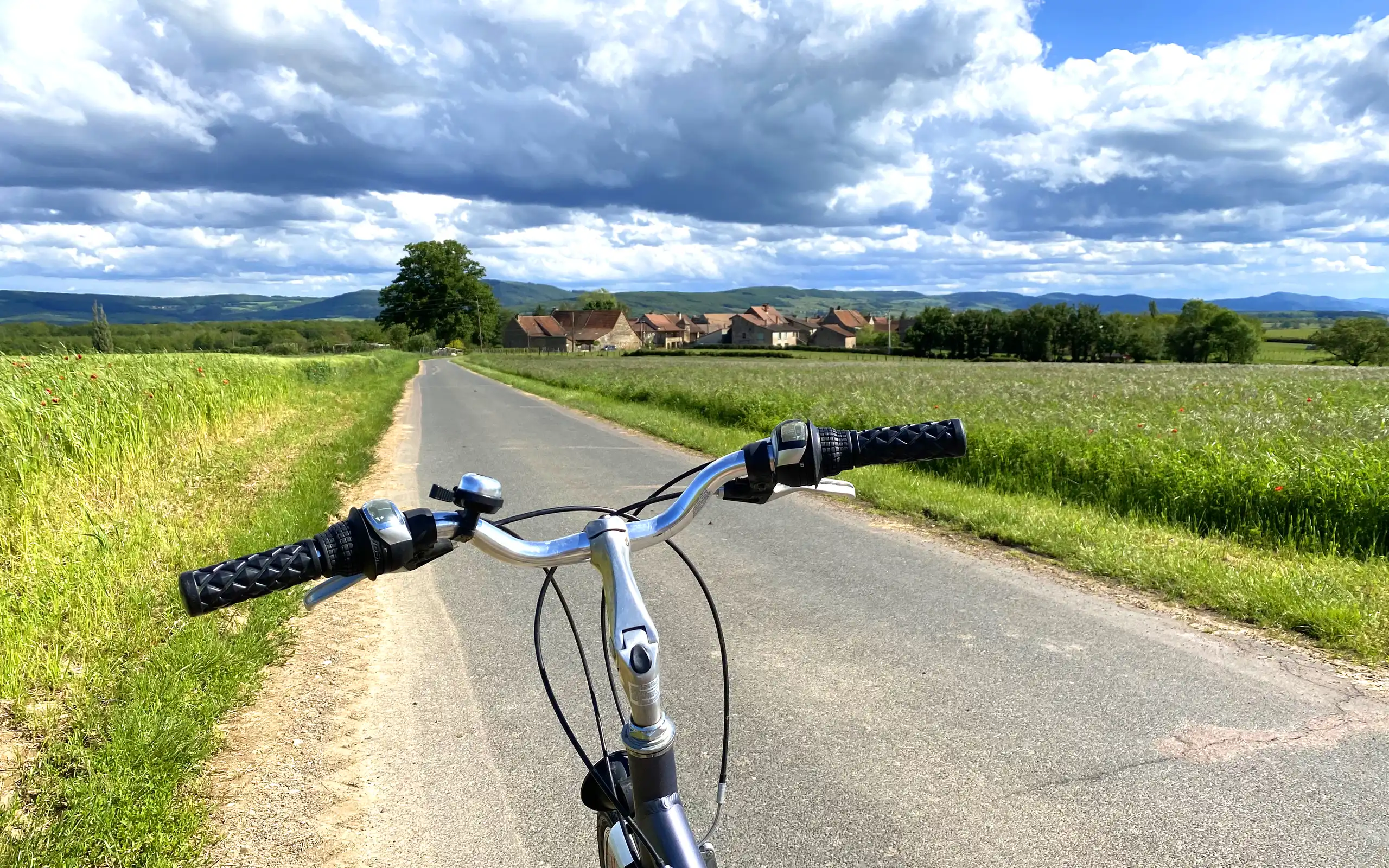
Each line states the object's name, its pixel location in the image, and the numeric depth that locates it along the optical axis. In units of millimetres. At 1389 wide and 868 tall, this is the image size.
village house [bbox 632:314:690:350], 164125
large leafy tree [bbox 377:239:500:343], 94062
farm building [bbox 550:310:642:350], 130125
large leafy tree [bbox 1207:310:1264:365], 82562
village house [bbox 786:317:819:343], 155125
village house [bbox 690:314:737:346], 174125
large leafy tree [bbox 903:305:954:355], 98812
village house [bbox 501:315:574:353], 130013
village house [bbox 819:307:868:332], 162875
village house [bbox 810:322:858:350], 147125
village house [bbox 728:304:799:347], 151125
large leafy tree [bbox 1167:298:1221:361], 86375
